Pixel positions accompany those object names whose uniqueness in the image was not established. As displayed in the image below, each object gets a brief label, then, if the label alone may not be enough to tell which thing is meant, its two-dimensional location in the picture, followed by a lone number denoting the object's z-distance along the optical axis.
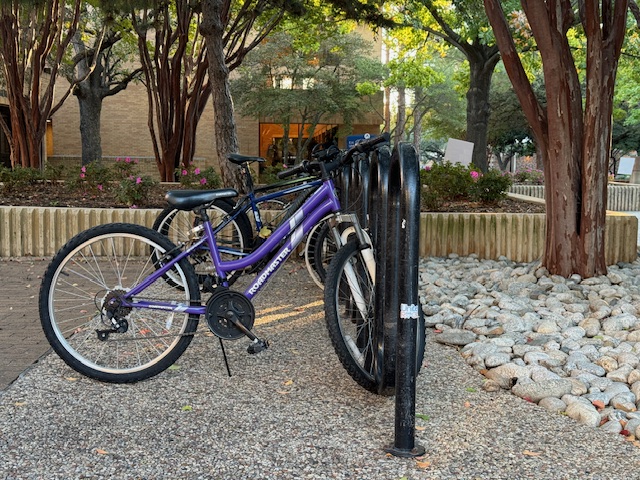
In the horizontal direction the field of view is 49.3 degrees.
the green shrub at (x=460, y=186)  9.34
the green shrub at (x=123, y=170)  9.59
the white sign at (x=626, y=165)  23.33
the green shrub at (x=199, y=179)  9.60
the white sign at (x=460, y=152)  11.90
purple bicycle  3.42
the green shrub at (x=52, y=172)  10.56
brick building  30.89
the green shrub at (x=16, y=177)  9.67
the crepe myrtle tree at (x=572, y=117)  6.25
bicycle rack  2.74
